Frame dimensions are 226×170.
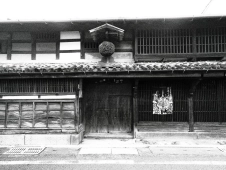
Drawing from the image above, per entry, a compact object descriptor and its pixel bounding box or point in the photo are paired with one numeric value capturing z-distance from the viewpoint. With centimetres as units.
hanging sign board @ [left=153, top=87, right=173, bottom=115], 929
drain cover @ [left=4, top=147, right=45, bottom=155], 728
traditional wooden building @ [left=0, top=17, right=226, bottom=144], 841
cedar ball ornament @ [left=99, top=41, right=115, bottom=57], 920
